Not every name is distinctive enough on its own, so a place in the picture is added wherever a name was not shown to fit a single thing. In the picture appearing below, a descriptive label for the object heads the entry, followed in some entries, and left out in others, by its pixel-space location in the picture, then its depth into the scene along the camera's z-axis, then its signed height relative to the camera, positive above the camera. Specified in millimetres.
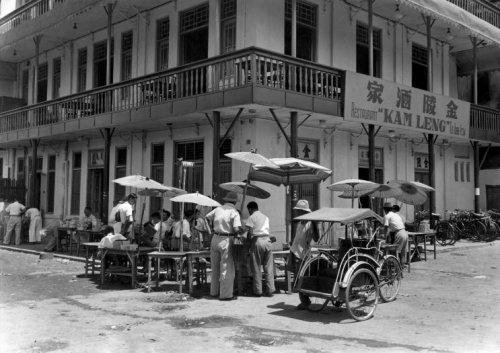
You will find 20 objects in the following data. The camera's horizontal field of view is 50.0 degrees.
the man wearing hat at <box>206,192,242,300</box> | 9391 -494
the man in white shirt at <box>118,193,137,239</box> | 13266 -25
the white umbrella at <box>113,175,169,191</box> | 10586 +649
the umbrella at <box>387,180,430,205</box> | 11914 +575
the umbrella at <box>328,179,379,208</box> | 12062 +718
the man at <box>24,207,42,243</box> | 19422 -342
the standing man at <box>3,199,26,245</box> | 18950 -251
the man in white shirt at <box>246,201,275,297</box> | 9523 -583
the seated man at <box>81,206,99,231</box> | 15609 -215
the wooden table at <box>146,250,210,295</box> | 9673 -743
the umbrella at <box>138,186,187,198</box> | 11252 +497
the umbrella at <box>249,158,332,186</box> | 10211 +847
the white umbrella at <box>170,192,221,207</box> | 9891 +304
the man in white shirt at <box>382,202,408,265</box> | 11938 -278
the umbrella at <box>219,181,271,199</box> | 10641 +544
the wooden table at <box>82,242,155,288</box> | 10430 -795
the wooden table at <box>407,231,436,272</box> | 13860 -582
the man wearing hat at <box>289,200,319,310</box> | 9164 -364
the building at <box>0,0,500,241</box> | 14078 +3578
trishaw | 7738 -835
